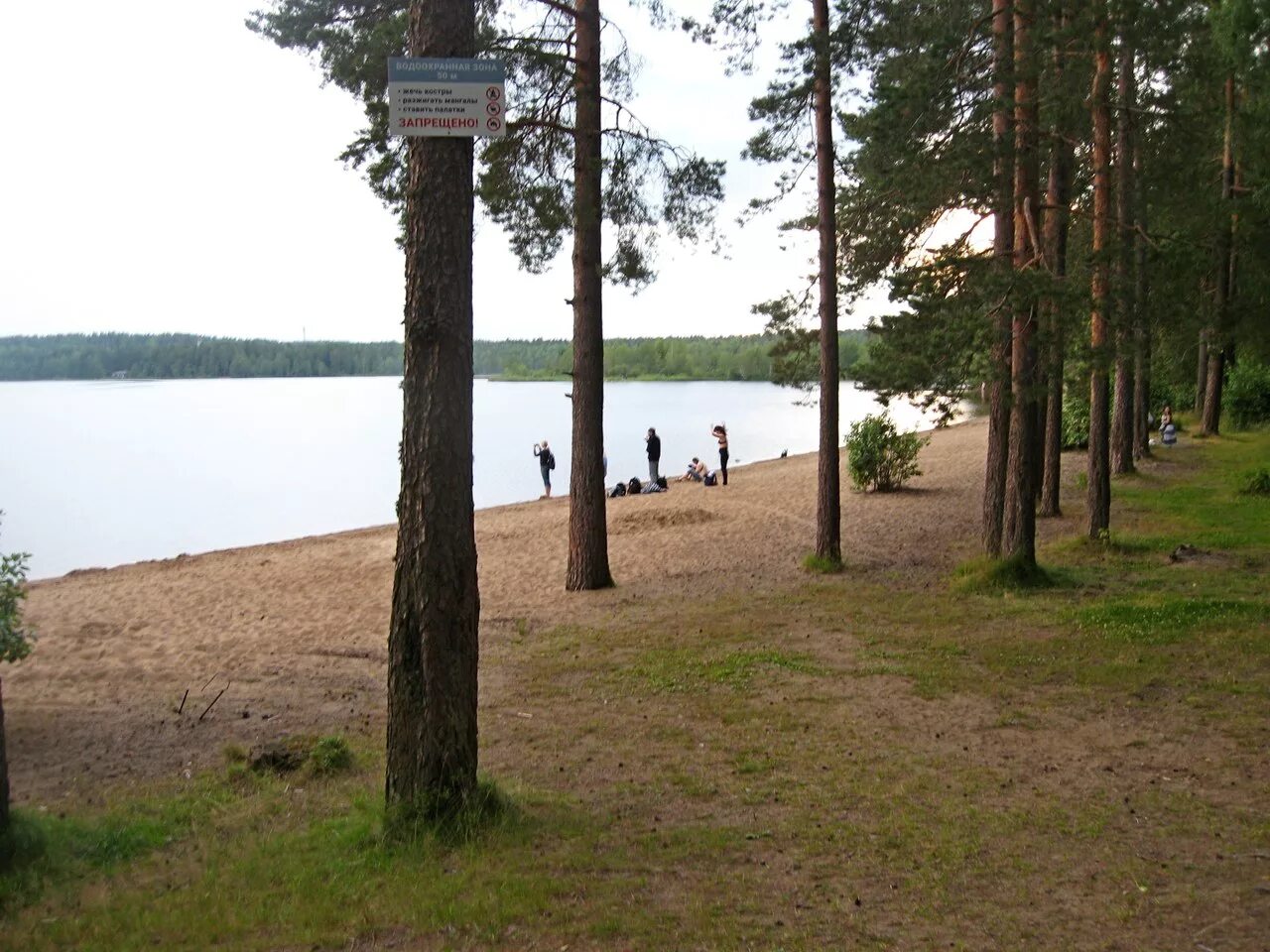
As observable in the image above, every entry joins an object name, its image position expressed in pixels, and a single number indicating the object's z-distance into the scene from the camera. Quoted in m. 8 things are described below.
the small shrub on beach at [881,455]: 20.53
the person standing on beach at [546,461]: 27.80
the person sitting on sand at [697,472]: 26.28
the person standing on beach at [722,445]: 24.32
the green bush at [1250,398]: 29.50
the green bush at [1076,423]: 24.45
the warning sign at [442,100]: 4.67
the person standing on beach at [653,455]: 25.77
